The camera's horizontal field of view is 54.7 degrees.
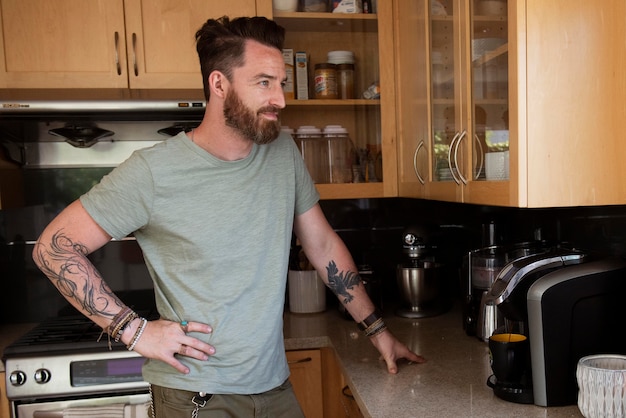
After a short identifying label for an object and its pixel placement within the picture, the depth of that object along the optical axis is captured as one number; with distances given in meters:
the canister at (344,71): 2.34
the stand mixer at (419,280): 2.14
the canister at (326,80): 2.32
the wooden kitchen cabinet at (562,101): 1.22
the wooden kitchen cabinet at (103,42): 2.10
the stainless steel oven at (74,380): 1.93
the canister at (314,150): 2.33
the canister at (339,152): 2.34
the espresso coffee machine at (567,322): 1.22
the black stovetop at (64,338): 1.97
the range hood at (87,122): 2.01
